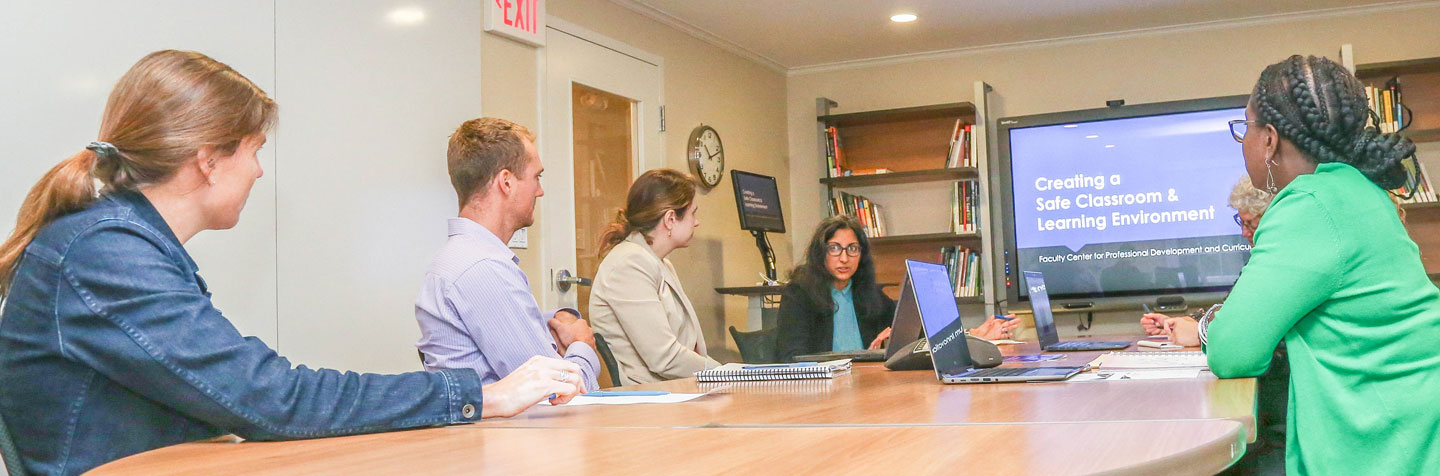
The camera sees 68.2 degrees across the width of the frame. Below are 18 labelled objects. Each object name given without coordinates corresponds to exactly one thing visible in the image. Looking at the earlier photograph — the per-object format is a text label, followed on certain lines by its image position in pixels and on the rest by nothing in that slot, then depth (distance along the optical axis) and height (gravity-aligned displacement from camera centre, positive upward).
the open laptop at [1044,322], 3.21 -0.12
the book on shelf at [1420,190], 5.18 +0.41
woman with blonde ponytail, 1.20 -0.01
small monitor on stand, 5.39 +0.45
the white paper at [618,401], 1.79 -0.18
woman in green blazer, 1.49 -0.07
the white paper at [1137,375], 1.89 -0.17
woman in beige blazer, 3.20 +0.02
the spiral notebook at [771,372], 2.20 -0.17
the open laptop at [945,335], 1.94 -0.10
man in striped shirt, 2.02 -0.03
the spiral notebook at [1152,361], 2.07 -0.16
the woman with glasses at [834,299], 4.11 -0.03
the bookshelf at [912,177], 5.93 +0.64
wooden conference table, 0.97 -0.16
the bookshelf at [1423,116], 5.37 +0.80
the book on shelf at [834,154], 6.20 +0.80
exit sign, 3.93 +1.07
